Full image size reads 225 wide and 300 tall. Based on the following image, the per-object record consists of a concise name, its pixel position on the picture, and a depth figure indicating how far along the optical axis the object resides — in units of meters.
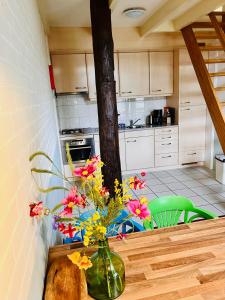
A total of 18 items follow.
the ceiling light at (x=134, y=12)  2.96
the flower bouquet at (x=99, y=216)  0.87
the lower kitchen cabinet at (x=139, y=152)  4.41
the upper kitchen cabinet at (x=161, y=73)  4.32
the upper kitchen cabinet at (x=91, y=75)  4.03
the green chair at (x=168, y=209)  1.77
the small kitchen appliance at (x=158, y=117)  4.76
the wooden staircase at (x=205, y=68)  2.71
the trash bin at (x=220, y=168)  3.84
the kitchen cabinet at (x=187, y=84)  4.23
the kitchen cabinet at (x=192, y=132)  4.48
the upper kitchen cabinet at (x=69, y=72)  3.97
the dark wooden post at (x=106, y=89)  2.40
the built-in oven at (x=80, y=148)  4.10
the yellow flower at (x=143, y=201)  0.89
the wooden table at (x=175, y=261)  0.95
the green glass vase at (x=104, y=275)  0.92
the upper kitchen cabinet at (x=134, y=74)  4.21
